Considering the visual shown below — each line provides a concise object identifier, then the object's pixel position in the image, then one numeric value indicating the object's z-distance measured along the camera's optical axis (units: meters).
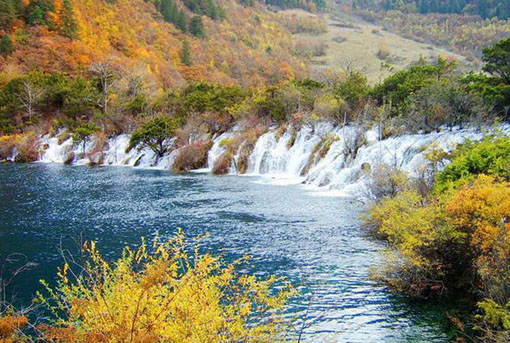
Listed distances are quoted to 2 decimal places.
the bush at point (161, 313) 7.22
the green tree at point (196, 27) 131.75
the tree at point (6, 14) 95.56
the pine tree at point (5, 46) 92.06
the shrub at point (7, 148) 67.19
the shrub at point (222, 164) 49.47
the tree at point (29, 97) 79.81
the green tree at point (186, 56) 114.94
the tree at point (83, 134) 64.44
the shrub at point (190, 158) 53.25
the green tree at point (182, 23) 131.50
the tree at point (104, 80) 81.19
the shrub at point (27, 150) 64.75
